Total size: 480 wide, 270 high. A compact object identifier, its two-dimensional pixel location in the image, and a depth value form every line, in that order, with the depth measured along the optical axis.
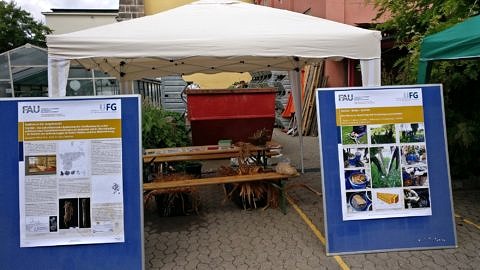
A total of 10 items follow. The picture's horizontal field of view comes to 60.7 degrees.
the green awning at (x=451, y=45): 3.80
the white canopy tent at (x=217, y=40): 4.34
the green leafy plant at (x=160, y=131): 8.57
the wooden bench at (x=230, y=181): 4.79
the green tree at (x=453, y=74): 5.59
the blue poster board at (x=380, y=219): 3.79
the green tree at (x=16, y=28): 35.44
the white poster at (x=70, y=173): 3.38
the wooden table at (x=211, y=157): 4.84
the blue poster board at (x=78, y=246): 3.36
